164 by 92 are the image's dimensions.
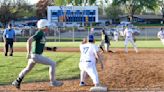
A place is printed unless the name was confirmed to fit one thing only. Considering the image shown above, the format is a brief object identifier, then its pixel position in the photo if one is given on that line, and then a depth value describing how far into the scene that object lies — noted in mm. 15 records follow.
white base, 12398
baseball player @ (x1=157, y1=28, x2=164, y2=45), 38800
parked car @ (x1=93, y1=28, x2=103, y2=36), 63906
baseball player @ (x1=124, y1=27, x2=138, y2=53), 30905
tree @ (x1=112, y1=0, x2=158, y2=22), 108750
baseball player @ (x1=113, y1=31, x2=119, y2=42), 55219
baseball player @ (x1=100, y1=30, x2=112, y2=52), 31386
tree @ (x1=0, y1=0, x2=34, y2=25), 83875
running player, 12812
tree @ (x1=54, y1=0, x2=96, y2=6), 86944
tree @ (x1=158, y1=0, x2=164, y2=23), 118812
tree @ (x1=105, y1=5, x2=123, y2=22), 120562
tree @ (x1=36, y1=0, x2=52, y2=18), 110375
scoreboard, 54656
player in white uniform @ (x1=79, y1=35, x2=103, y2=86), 13000
